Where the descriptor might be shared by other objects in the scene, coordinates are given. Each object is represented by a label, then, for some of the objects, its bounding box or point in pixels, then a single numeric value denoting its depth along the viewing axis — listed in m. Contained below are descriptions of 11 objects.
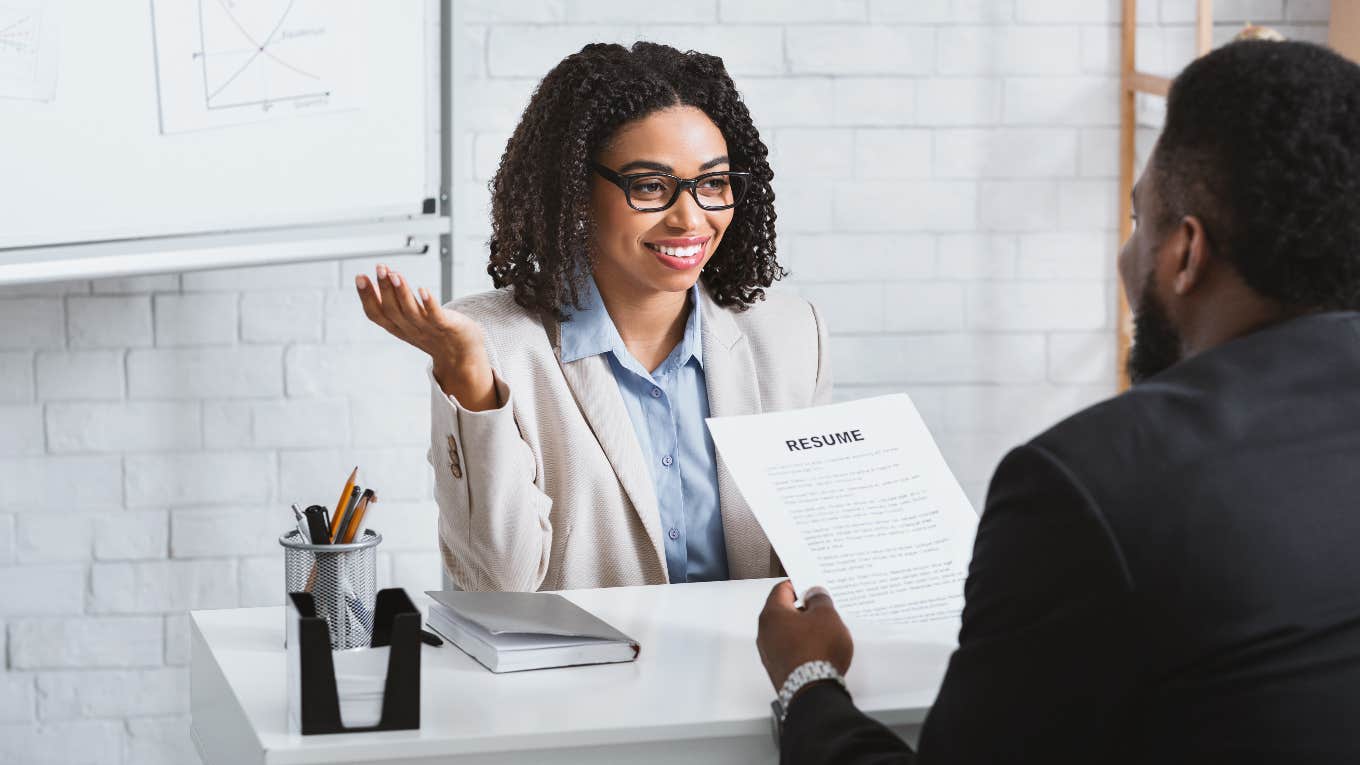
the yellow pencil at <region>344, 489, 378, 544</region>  3.54
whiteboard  4.19
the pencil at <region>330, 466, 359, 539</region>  3.56
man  3.14
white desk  3.35
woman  3.94
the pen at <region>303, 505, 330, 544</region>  3.53
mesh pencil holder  3.51
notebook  3.49
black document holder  3.32
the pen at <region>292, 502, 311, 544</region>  3.54
